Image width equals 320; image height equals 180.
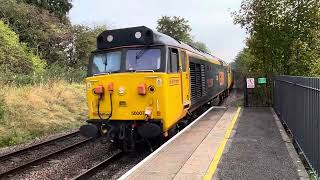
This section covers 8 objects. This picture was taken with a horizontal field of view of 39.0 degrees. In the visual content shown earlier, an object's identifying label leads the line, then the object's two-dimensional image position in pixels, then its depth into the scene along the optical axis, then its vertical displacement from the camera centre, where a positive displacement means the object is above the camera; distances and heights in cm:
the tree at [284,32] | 1973 +183
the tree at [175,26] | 8194 +882
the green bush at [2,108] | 1585 -108
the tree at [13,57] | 3078 +149
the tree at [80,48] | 4522 +289
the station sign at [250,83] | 2172 -48
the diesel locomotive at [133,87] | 1050 -29
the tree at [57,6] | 4625 +745
